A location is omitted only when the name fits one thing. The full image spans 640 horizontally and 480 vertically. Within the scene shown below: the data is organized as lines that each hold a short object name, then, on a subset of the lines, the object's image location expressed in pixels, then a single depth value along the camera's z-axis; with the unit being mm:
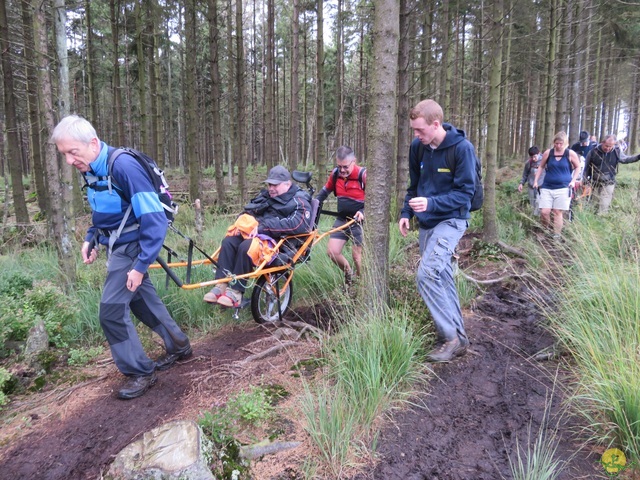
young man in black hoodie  3334
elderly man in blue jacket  3070
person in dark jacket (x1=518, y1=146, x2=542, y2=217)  9883
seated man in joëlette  4363
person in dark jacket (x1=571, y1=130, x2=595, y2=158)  10211
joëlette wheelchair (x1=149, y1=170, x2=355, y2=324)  4426
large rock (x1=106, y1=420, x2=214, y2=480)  2150
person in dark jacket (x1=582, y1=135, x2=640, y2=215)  8883
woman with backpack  7207
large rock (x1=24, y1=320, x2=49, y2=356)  4101
